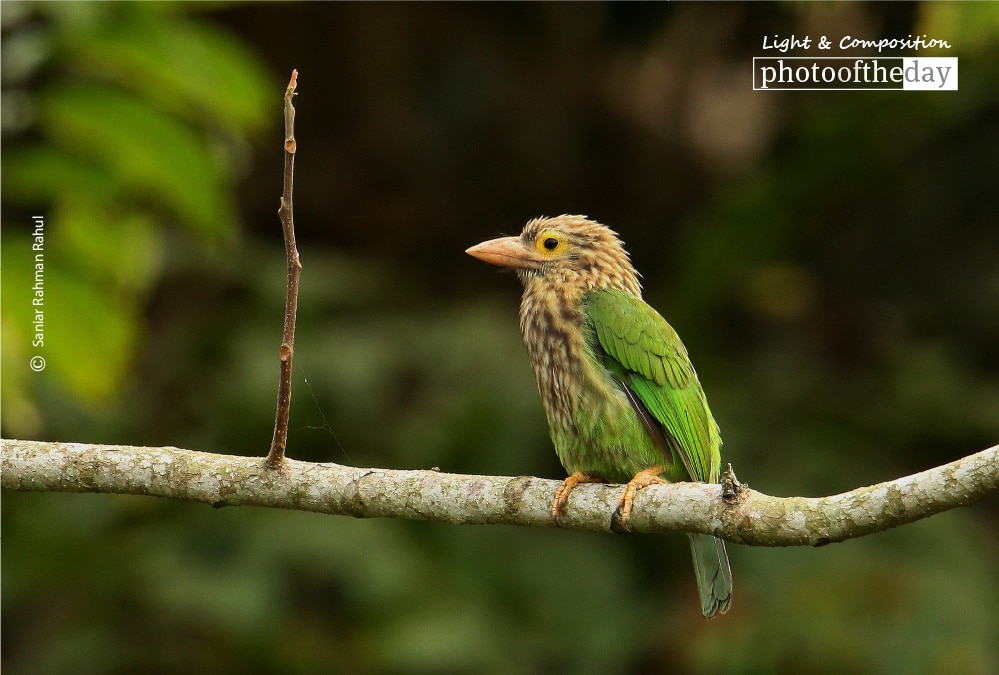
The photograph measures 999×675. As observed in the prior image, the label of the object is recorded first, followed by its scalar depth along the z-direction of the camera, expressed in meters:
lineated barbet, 6.67
